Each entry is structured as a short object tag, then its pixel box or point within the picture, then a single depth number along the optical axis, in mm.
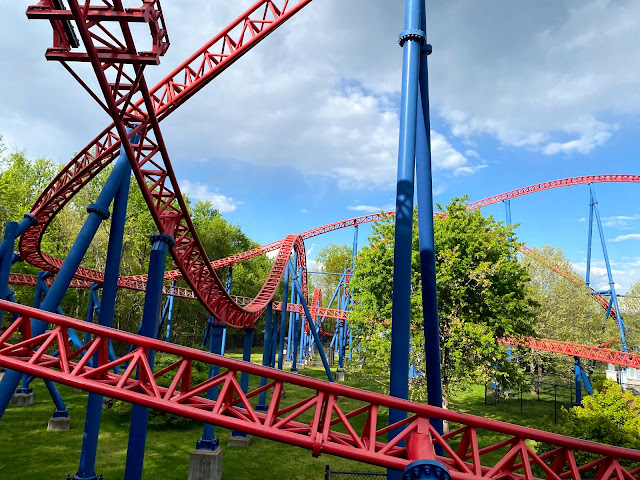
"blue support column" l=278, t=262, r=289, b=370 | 18005
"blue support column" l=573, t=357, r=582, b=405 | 19641
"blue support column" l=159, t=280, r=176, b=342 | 25930
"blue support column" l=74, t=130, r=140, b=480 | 7441
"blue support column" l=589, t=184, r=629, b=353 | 21906
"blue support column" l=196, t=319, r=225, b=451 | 10359
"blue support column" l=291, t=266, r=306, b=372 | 24616
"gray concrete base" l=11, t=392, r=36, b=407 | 15469
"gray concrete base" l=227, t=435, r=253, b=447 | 12906
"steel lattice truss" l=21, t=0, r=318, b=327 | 5605
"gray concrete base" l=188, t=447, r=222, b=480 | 10062
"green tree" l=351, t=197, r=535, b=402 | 13438
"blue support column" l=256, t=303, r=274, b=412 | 15164
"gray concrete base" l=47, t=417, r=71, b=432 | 12953
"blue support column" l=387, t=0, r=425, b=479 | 5523
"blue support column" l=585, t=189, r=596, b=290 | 25188
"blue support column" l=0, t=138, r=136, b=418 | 6496
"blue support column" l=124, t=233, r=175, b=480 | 7008
